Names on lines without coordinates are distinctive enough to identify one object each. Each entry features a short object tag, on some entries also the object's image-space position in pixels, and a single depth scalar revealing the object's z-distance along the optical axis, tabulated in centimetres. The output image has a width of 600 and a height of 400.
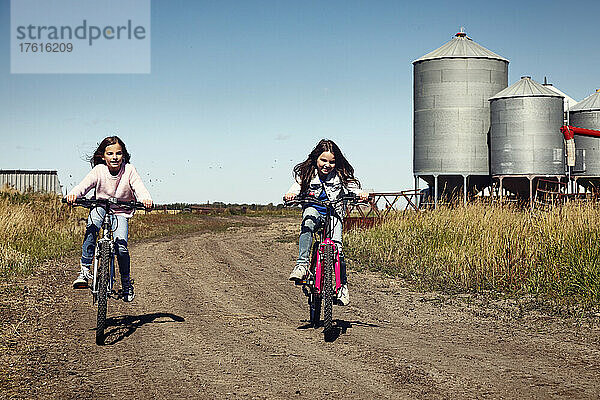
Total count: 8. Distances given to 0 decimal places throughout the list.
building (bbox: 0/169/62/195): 4844
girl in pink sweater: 715
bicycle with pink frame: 679
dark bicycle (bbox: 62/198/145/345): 657
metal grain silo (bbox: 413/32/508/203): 2834
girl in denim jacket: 722
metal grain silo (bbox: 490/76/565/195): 2691
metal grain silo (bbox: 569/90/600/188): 2866
